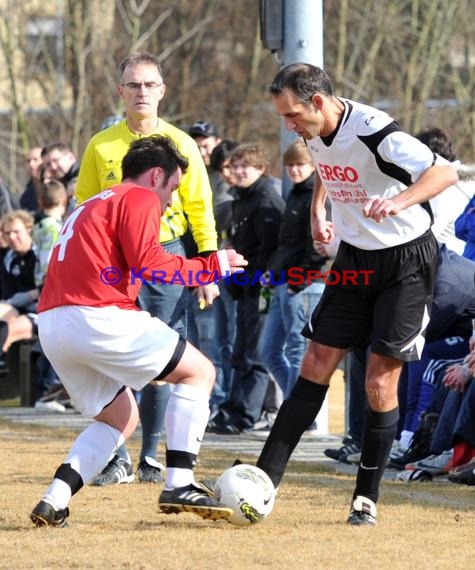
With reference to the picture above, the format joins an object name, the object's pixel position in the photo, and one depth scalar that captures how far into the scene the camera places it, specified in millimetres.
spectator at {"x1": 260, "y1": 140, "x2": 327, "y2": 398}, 10242
